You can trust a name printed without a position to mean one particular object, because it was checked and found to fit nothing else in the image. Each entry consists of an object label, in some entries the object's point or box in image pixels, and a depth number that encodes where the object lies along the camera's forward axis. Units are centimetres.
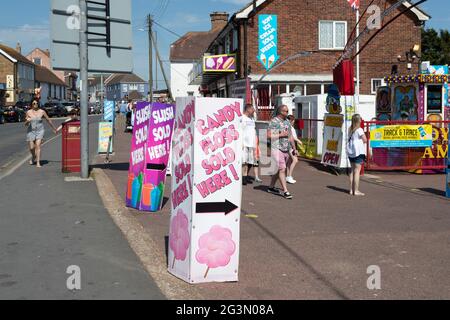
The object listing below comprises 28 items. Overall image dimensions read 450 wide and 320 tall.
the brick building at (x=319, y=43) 2892
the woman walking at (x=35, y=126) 1465
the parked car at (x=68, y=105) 6513
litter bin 1300
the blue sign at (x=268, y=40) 2827
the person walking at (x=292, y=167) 1233
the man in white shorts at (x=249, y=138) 1205
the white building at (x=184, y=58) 6756
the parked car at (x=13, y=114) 4800
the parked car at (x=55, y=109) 6083
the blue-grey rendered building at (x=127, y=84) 13438
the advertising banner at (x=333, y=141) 1398
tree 5146
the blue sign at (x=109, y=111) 2014
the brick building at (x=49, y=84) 8931
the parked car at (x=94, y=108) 7501
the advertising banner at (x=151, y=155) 869
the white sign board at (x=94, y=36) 1207
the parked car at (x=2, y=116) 4521
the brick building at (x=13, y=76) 7244
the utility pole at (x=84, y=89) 1191
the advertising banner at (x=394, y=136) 1395
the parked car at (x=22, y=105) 5546
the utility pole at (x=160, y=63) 4419
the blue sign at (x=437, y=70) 1733
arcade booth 1404
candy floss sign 523
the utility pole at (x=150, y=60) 4888
